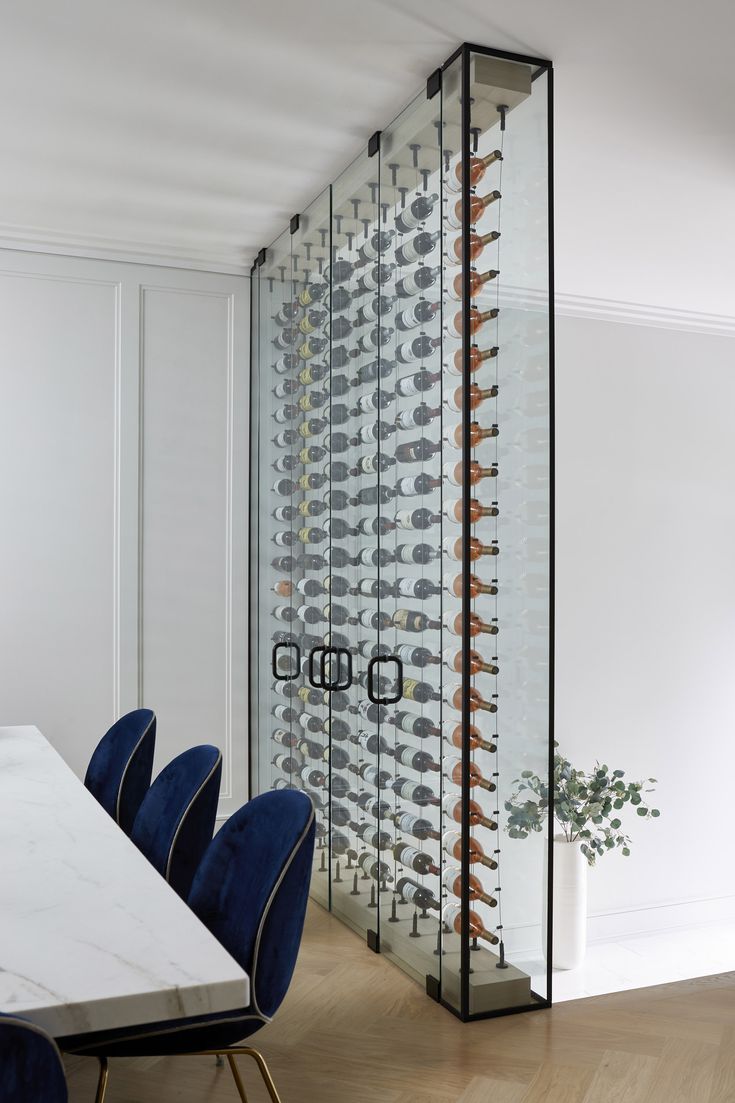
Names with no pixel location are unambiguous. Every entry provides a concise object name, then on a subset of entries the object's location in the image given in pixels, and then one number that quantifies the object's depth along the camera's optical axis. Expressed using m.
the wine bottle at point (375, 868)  3.71
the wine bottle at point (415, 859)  3.39
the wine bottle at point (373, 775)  3.69
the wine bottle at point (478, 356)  3.14
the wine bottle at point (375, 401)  3.65
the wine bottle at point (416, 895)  3.39
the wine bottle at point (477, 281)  3.14
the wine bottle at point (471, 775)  3.13
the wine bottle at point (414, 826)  3.39
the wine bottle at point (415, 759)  3.38
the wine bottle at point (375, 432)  3.66
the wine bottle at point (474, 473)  3.14
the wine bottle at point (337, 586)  4.00
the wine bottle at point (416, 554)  3.37
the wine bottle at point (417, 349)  3.36
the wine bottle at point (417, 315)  3.36
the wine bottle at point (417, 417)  3.35
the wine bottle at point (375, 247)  3.69
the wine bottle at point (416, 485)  3.35
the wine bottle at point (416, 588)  3.36
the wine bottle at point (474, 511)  3.15
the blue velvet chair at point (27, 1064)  1.23
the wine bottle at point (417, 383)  3.34
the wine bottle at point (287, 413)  4.59
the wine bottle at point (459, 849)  3.17
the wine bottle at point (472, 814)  3.15
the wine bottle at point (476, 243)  3.16
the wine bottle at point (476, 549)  3.16
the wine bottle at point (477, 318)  3.14
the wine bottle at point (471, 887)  3.17
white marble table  1.46
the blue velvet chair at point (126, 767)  3.28
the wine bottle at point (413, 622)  3.37
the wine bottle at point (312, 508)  4.29
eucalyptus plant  4.57
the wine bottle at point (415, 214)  3.39
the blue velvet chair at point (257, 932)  1.96
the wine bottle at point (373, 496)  3.66
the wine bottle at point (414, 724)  3.38
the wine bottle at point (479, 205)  3.15
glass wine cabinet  3.15
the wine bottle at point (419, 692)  3.37
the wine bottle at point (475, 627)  3.15
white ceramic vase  4.50
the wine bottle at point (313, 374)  4.28
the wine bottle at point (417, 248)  3.36
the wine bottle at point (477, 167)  3.15
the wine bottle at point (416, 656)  3.37
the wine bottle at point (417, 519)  3.36
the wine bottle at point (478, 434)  3.15
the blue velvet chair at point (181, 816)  2.64
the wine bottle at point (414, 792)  3.39
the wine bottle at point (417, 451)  3.36
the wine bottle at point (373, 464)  3.66
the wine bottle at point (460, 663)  3.14
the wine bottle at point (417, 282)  3.35
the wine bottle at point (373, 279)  3.68
